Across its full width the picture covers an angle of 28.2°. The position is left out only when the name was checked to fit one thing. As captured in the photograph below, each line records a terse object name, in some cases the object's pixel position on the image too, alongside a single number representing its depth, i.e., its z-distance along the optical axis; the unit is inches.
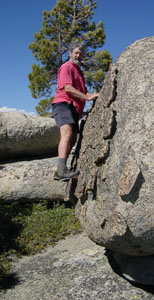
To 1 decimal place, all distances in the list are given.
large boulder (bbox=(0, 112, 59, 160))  235.3
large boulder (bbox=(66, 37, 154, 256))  99.9
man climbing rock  144.8
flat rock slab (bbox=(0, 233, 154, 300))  118.9
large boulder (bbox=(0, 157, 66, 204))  219.3
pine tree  676.7
